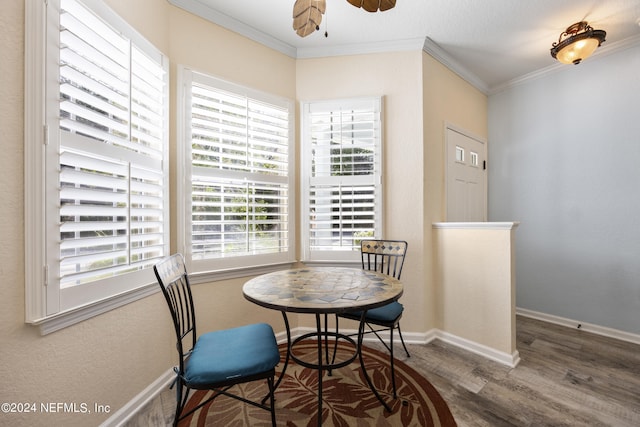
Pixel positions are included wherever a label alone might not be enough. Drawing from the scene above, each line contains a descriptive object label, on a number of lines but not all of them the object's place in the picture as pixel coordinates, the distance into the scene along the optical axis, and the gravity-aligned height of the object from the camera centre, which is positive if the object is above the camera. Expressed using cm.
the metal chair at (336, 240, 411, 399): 182 -46
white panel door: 289 +43
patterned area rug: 152 -118
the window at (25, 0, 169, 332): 114 +29
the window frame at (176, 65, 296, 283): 201 +13
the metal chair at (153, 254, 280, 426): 119 -70
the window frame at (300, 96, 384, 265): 258 +35
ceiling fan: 134 +109
